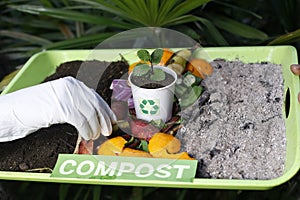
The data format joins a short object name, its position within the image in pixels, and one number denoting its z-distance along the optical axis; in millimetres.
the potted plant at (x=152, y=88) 814
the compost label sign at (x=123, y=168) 709
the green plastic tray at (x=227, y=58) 688
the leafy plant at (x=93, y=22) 1014
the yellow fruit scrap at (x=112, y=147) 794
